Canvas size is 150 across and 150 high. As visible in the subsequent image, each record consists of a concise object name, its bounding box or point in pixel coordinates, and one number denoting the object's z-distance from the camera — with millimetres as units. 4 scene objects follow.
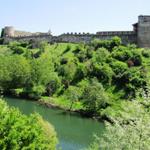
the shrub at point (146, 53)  71612
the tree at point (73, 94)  60390
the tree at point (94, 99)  56588
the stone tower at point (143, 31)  78260
